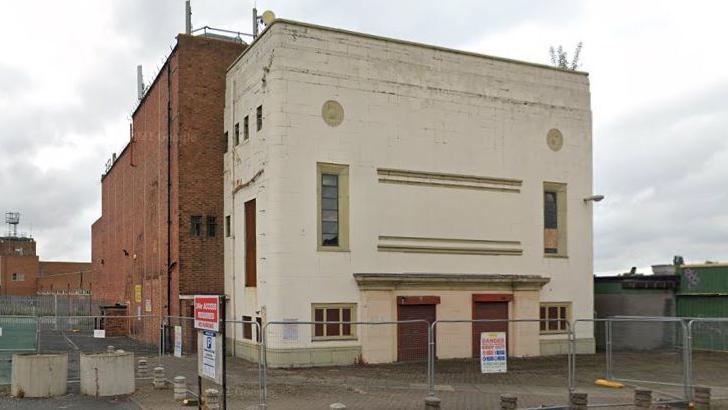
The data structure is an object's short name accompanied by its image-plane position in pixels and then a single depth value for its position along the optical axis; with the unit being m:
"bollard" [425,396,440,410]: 14.04
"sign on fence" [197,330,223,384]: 12.79
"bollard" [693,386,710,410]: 15.91
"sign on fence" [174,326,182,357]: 19.13
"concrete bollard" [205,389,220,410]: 14.05
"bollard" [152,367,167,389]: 18.19
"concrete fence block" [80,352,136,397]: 16.97
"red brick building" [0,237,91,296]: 87.38
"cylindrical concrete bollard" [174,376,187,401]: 16.19
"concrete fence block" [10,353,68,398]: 16.61
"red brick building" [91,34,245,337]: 27.55
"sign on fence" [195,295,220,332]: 12.73
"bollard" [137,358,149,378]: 19.75
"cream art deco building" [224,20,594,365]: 23.66
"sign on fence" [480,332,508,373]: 16.06
